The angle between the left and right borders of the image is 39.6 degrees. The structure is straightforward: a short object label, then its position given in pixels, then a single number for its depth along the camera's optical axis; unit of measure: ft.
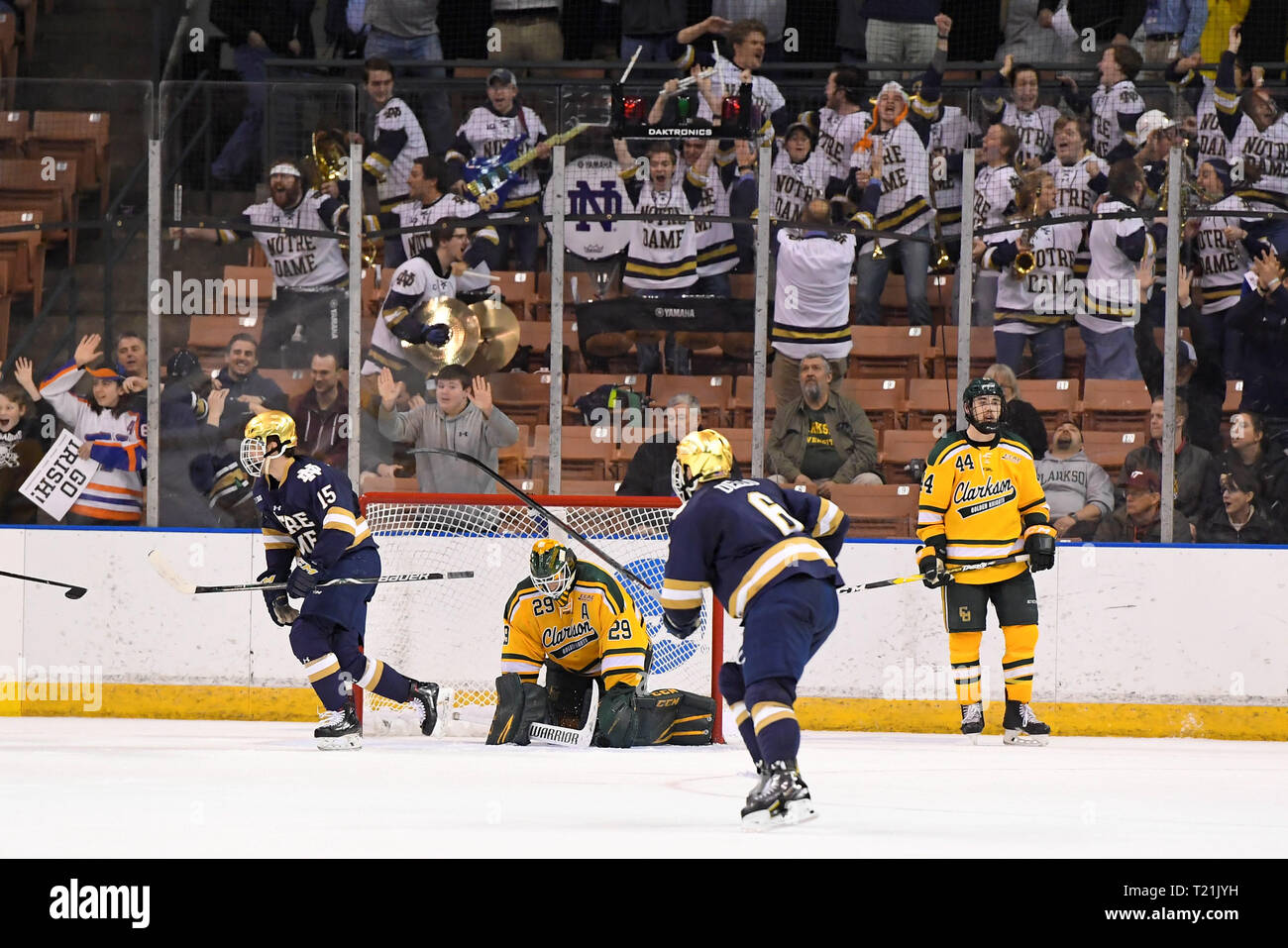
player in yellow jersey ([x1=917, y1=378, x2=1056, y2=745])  25.73
